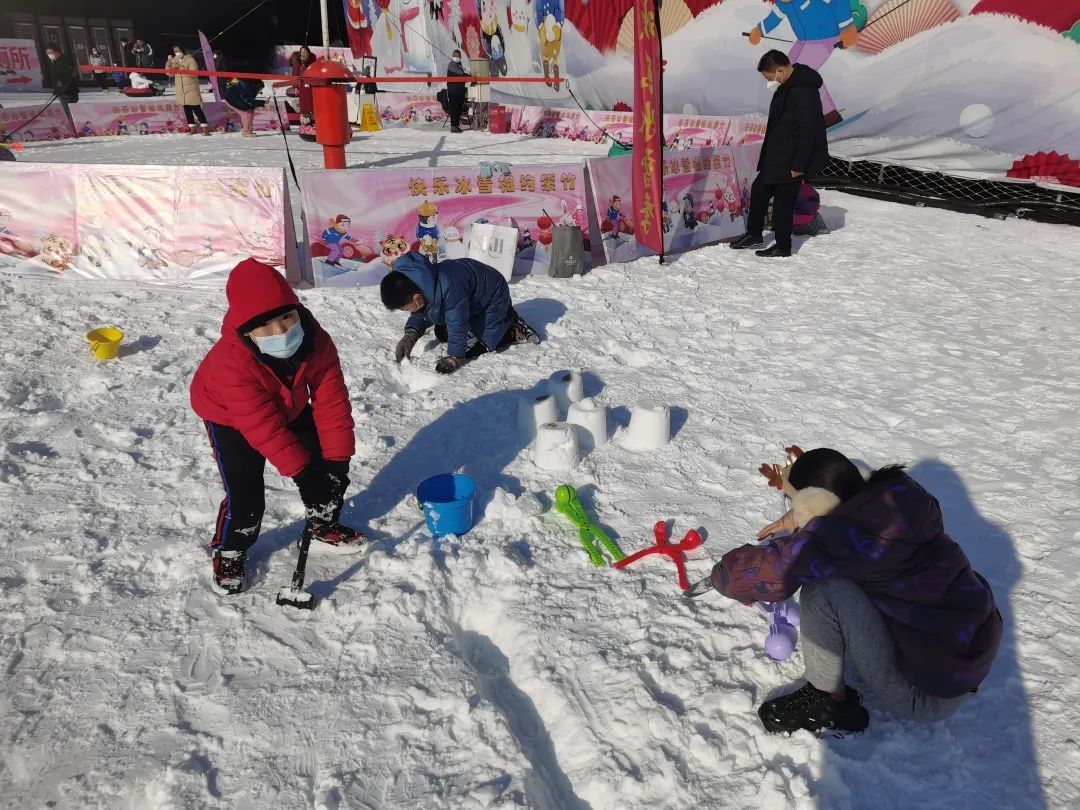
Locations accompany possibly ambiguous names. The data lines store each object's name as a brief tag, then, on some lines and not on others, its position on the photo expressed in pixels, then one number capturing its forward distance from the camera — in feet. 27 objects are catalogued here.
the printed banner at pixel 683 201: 21.67
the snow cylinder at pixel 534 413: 12.17
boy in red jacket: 7.64
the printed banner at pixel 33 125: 41.57
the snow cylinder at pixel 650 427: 11.95
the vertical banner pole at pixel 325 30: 70.64
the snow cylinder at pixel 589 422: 11.94
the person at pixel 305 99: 47.16
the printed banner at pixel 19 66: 67.15
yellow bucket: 14.49
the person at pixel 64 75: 43.83
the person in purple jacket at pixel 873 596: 5.82
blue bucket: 9.53
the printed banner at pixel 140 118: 45.28
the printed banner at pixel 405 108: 57.77
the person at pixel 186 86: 45.65
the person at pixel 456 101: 51.85
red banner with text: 19.11
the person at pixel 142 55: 77.25
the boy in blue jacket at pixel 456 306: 13.46
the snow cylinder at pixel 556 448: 11.32
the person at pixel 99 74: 81.46
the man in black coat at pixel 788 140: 20.40
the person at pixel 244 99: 45.78
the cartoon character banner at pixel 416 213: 18.81
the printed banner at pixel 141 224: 18.79
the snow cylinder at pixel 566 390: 13.21
